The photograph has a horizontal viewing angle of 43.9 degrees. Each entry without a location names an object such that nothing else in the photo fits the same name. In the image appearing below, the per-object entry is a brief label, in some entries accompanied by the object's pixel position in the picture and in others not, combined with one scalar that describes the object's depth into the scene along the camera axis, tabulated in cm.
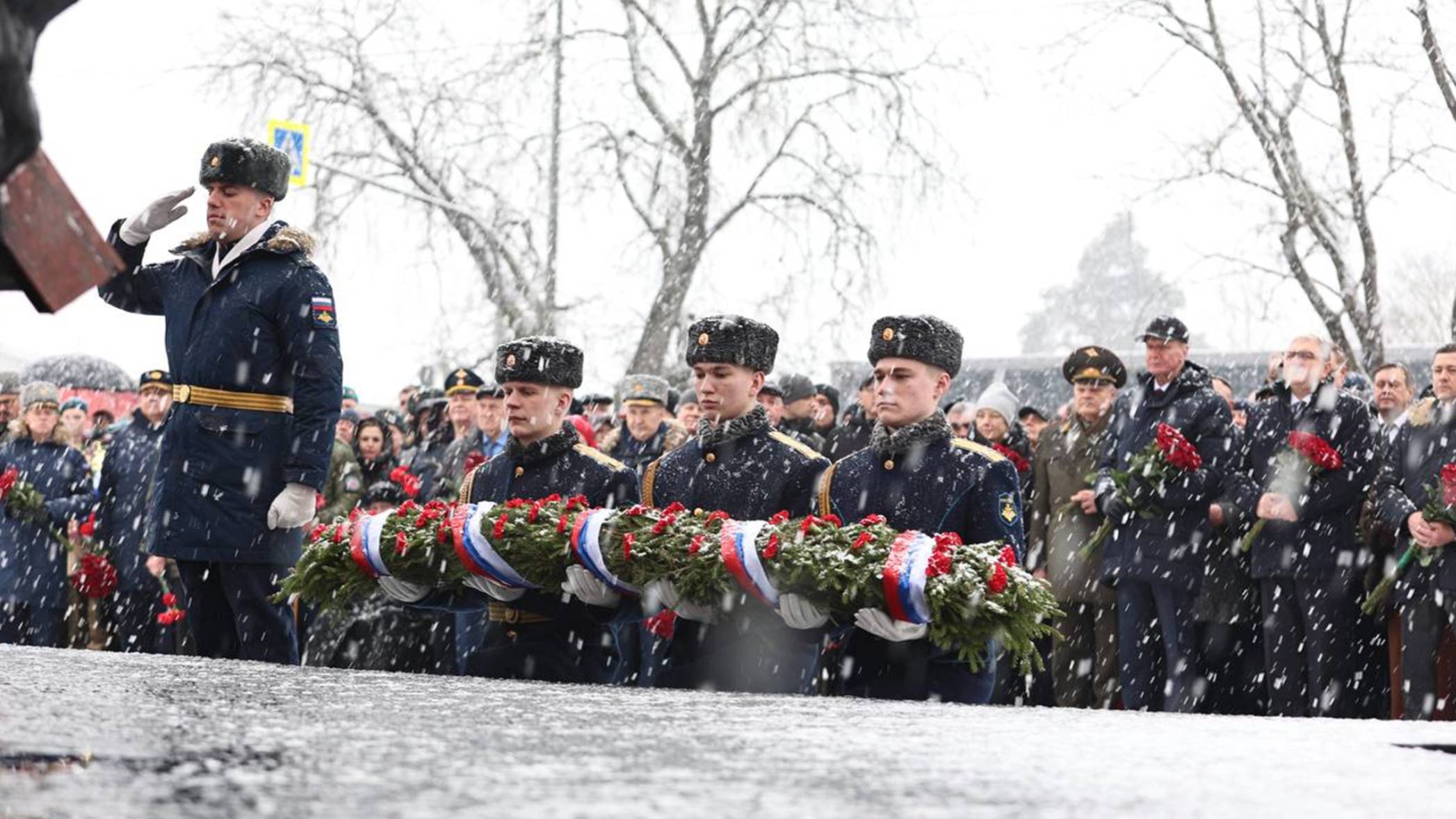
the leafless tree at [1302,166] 1666
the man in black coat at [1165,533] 919
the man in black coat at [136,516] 1146
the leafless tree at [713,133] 2222
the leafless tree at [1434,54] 1555
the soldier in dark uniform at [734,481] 527
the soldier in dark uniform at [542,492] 584
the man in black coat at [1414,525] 840
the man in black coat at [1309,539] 891
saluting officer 582
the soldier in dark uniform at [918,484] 515
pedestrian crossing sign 2147
